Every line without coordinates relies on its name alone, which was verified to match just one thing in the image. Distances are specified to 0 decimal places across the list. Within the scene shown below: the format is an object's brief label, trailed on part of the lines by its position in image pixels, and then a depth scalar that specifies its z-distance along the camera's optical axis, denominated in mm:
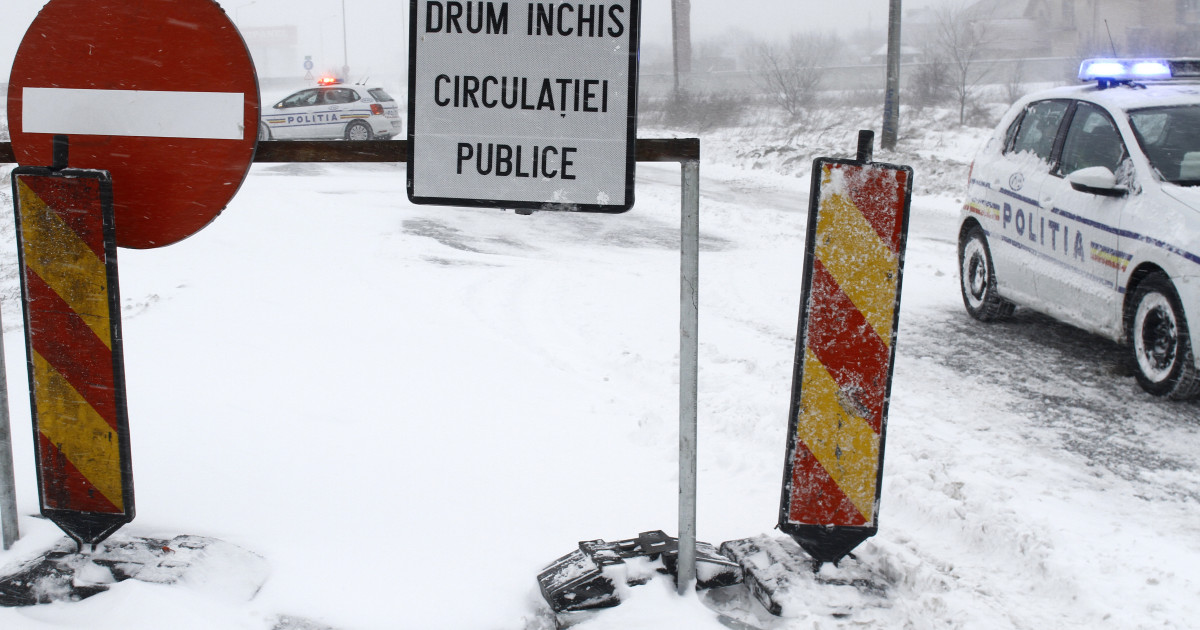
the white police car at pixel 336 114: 22109
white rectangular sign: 2795
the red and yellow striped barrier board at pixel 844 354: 2943
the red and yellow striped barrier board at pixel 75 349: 2879
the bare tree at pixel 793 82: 29781
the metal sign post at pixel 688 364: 2883
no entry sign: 2857
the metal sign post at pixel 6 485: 3113
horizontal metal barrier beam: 2932
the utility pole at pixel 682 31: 35406
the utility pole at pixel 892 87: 20688
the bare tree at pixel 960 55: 26512
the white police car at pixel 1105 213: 5148
